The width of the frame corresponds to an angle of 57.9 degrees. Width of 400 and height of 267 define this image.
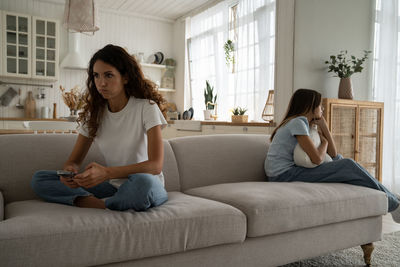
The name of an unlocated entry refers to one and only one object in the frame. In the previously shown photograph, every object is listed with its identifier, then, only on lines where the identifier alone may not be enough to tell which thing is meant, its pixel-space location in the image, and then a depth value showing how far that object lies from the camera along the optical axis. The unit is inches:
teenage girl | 83.2
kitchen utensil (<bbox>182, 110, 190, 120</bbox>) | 221.5
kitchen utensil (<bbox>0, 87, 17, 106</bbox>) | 207.5
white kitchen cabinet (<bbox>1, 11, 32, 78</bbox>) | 199.0
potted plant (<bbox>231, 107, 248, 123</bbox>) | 164.9
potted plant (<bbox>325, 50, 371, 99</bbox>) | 147.1
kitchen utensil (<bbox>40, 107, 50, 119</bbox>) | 214.1
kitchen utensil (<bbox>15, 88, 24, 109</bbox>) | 211.9
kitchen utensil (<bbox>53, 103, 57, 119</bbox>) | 216.5
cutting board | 212.7
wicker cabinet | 138.3
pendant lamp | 127.5
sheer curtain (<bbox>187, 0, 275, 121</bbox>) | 173.5
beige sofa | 46.9
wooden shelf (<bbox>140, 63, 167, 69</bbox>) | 239.3
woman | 57.4
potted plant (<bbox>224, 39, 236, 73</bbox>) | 194.9
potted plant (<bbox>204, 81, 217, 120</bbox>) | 207.5
